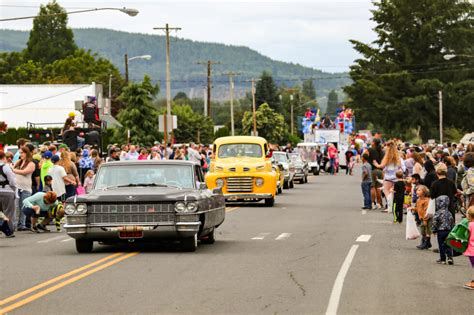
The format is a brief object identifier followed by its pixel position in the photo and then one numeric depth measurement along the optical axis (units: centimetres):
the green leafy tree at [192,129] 11150
